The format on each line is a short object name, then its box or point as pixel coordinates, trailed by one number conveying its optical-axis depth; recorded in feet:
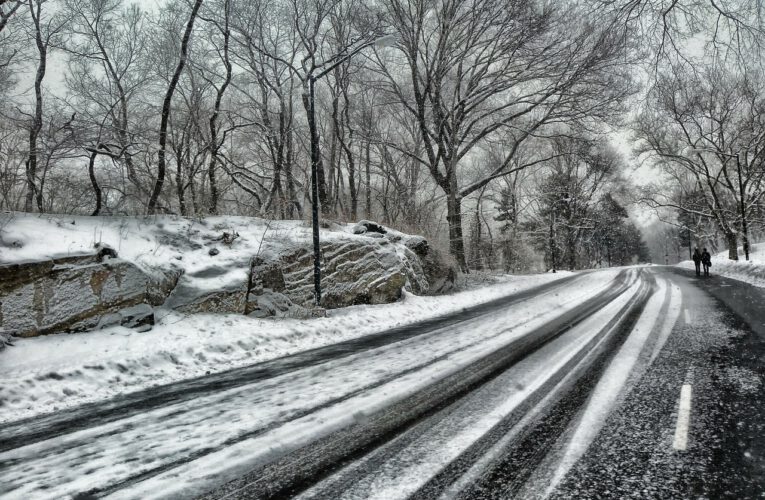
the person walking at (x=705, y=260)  82.33
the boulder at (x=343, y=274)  38.63
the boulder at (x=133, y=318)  27.25
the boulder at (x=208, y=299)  31.63
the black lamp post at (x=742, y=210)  97.66
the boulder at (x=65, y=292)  24.45
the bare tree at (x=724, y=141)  101.67
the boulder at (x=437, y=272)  58.18
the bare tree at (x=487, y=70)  60.75
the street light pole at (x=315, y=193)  38.09
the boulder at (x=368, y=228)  51.62
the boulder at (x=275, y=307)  35.32
